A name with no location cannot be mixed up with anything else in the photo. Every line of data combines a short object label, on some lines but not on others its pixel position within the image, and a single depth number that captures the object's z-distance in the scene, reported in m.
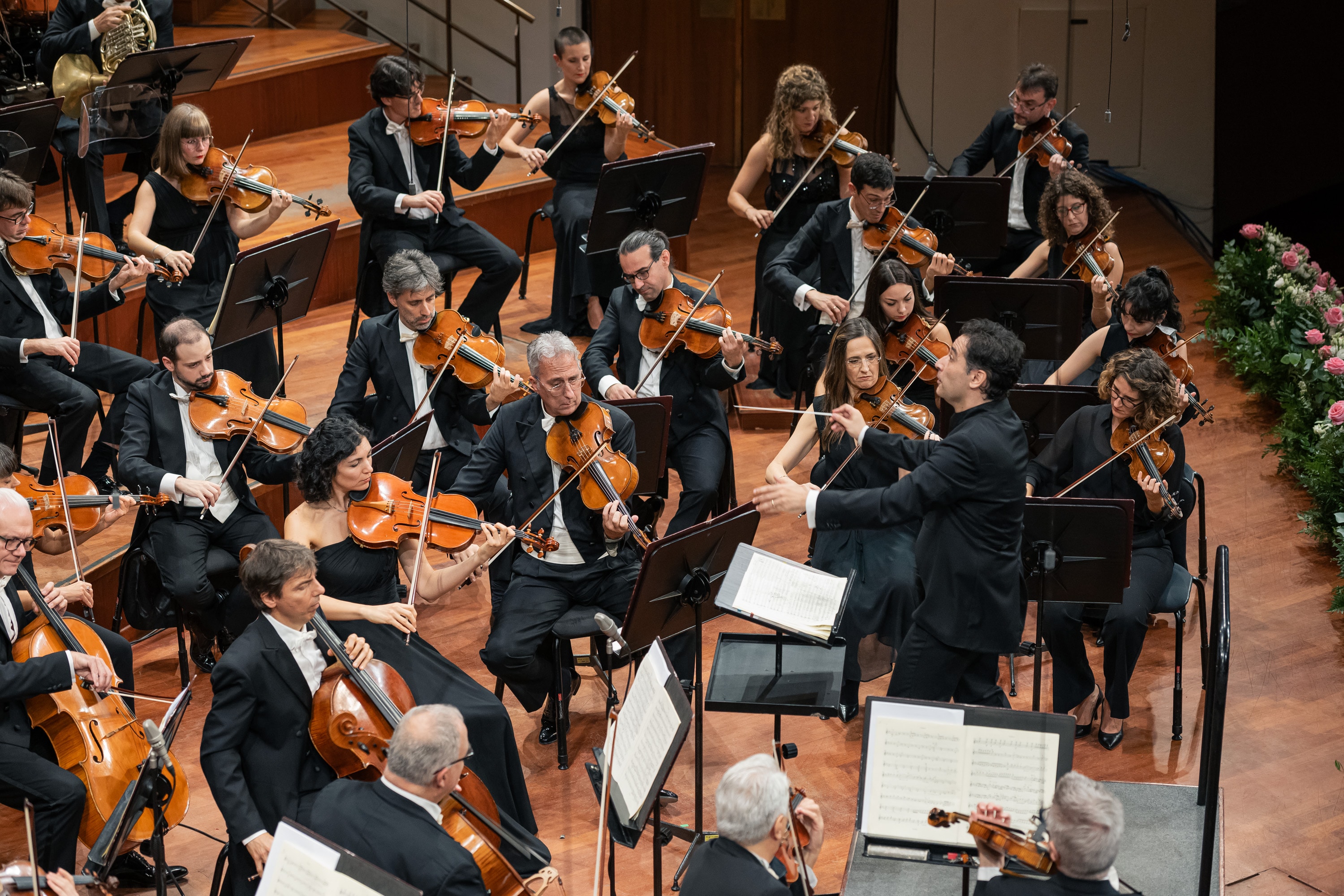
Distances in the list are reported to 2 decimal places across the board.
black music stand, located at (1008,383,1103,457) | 9.49
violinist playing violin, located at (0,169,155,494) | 9.61
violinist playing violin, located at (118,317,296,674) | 8.91
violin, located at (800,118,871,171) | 12.26
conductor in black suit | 7.19
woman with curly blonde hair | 12.21
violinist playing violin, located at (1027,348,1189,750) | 8.66
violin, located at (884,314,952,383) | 10.19
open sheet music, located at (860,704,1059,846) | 6.00
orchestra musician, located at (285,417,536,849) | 7.41
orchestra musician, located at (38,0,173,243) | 11.59
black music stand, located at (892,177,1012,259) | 11.70
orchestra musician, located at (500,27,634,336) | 12.41
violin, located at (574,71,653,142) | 12.53
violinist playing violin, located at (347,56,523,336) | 11.51
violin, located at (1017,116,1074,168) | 12.62
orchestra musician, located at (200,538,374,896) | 6.64
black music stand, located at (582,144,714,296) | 11.05
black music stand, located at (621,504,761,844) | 6.96
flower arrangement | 11.02
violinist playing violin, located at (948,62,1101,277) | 12.55
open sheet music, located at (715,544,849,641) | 6.95
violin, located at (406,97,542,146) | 11.82
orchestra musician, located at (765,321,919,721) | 8.90
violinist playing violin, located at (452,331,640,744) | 8.46
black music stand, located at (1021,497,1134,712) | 7.89
